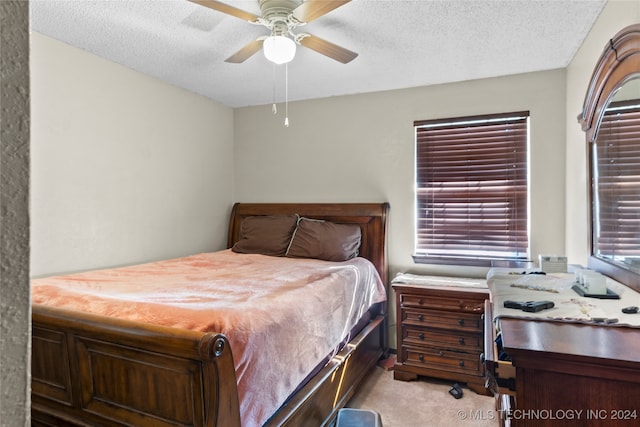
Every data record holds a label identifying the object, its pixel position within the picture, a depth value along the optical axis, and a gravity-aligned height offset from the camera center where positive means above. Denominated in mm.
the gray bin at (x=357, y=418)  1764 -992
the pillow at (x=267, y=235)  3246 -159
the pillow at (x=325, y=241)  3033 -204
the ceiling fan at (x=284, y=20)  1690 +977
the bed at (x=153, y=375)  1189 -584
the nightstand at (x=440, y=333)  2605 -863
